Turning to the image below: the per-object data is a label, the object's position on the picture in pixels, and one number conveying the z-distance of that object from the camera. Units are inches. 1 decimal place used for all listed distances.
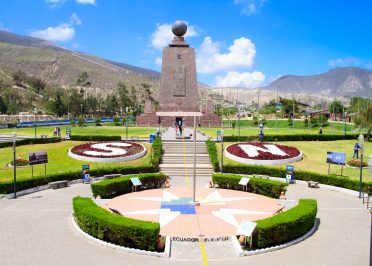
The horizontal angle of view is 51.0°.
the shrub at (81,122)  2849.4
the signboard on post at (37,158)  1154.0
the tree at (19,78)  7160.4
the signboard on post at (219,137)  1804.0
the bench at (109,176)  1231.5
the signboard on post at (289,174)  1205.8
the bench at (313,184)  1150.3
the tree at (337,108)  4798.5
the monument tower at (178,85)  2768.2
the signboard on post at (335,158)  1214.0
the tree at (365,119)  2052.9
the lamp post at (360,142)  1022.8
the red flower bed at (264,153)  1465.3
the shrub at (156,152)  1354.1
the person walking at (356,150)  1470.7
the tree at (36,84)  7022.6
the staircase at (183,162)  1307.7
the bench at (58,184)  1106.4
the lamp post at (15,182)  993.5
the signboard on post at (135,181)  1040.8
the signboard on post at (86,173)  1180.5
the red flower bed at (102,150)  1490.5
